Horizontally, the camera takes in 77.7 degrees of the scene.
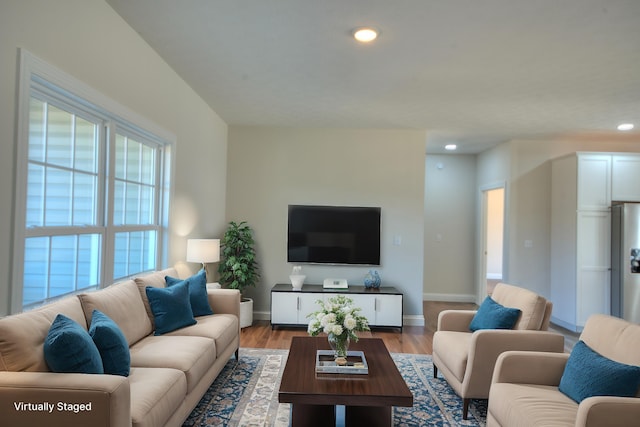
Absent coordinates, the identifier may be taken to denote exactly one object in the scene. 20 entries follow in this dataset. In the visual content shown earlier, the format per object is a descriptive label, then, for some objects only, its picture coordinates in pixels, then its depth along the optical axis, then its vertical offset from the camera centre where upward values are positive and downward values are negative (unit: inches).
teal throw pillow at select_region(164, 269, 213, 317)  132.5 -24.9
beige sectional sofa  61.1 -29.2
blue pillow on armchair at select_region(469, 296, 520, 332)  114.7 -26.1
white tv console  194.9 -39.8
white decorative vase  198.2 -28.3
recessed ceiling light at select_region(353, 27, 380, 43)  103.5 +51.0
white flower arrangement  96.6 -23.9
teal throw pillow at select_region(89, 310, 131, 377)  77.6 -25.4
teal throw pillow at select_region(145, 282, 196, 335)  114.0 -25.6
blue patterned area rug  104.3 -51.4
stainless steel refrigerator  188.1 -15.1
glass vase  98.7 -29.3
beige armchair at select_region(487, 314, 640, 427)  65.4 -31.5
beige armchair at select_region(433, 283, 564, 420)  104.6 -31.5
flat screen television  210.5 -5.5
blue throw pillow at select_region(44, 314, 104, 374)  66.8 -22.7
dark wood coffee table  82.3 -35.3
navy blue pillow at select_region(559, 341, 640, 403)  72.2 -27.9
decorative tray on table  94.0 -34.4
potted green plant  192.7 -20.0
